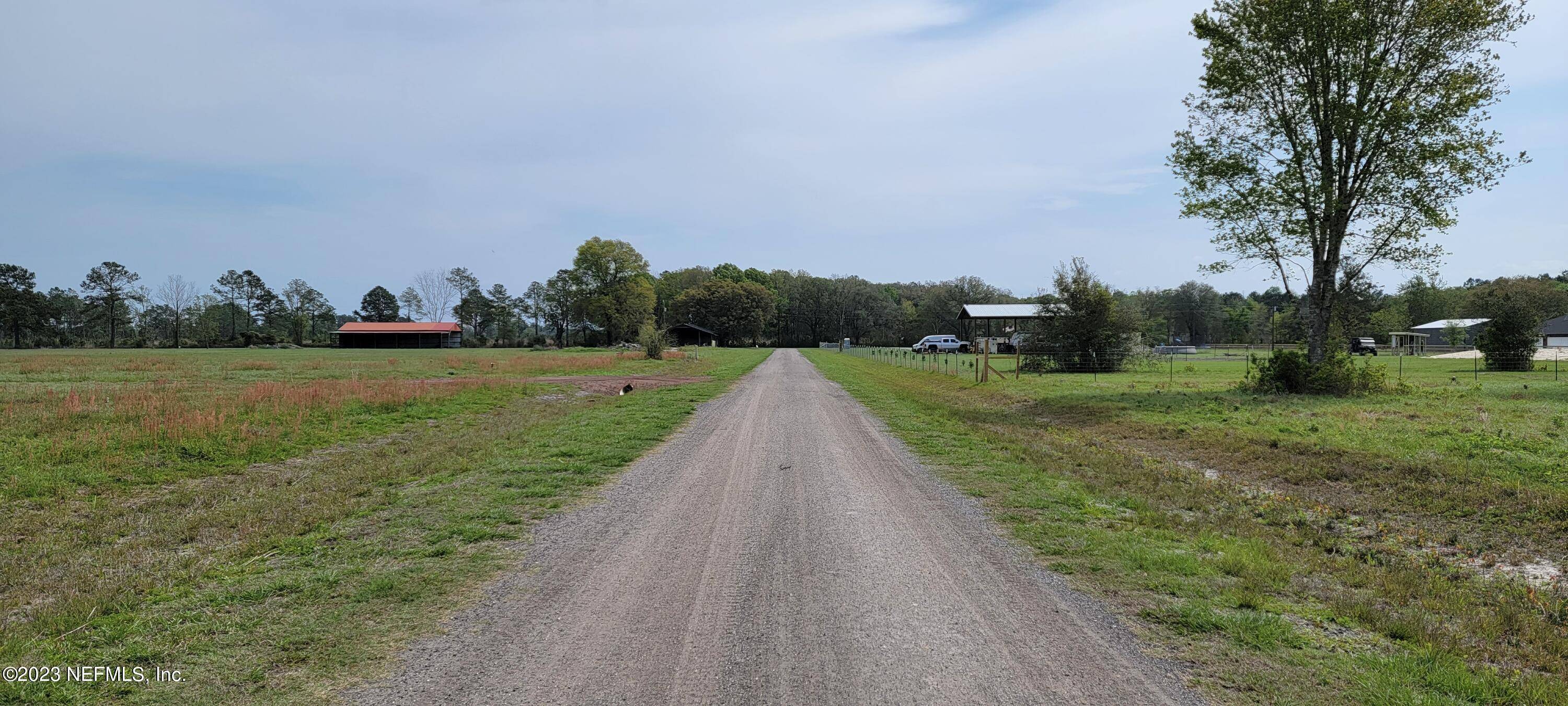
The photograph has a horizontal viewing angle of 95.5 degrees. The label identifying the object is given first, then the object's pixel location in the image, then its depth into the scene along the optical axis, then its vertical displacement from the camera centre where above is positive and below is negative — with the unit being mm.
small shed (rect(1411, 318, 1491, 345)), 75375 +1257
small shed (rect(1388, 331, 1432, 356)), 74812 +0
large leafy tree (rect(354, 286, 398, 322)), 124875 +6484
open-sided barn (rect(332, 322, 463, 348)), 96375 +983
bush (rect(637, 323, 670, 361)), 50562 -9
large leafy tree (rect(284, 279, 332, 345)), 119875 +6816
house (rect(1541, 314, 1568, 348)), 63438 +733
